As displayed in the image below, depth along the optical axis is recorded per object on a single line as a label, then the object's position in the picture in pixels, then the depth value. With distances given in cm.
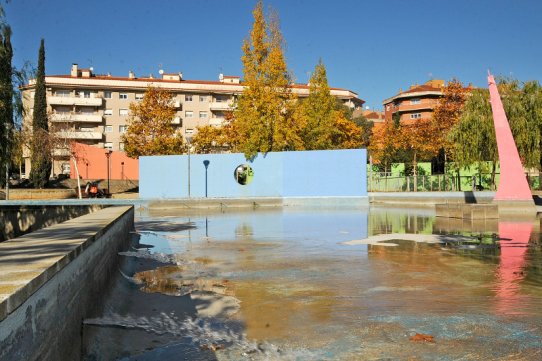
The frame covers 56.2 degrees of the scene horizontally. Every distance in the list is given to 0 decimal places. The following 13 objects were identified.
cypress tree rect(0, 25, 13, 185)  1138
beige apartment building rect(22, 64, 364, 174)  7006
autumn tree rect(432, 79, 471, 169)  4562
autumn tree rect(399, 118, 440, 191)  4553
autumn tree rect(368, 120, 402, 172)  5012
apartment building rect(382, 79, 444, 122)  8969
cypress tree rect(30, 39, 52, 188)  3894
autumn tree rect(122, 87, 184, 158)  4528
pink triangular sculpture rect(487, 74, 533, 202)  1884
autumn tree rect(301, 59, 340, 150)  3878
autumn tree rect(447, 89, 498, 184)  3259
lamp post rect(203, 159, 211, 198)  3228
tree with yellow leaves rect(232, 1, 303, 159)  3272
